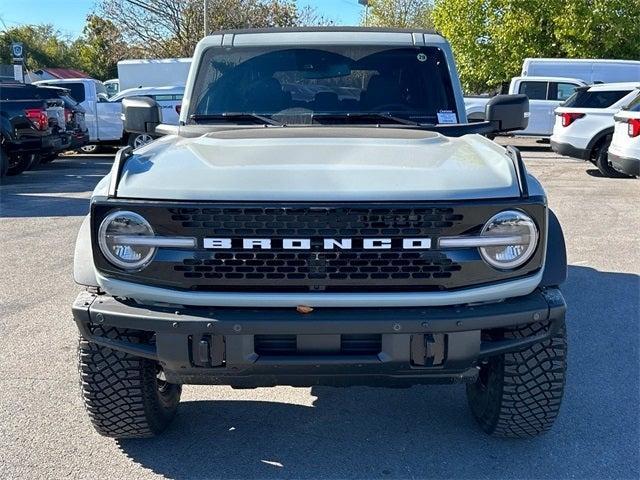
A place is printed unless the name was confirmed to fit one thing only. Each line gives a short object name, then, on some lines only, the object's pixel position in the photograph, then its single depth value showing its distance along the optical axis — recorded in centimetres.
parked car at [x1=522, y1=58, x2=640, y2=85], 1989
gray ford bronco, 267
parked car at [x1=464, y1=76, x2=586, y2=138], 1808
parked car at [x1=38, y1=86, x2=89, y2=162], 1312
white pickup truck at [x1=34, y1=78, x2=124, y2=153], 1655
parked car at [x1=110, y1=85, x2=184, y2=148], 1580
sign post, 1831
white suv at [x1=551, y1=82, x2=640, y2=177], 1274
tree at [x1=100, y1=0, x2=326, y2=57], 3128
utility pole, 2942
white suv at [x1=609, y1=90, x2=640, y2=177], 1002
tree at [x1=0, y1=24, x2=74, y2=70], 4719
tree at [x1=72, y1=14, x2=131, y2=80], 3238
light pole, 4354
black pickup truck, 1184
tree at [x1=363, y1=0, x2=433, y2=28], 4356
